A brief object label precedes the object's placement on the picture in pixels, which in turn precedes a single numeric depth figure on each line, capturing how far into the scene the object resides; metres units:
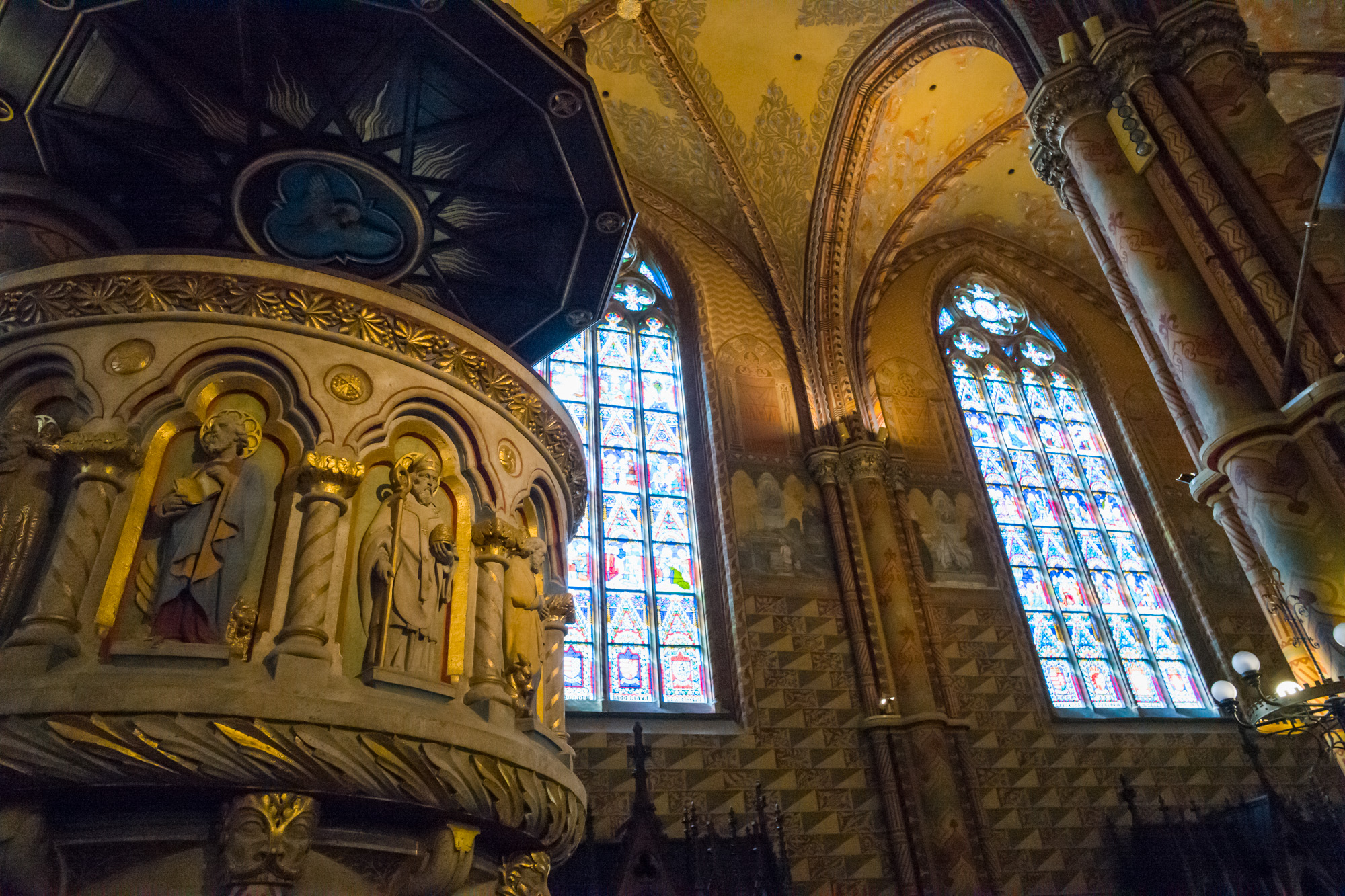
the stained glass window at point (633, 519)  9.05
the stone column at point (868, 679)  8.39
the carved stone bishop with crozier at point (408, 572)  2.87
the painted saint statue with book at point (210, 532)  2.63
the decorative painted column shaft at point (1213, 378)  4.72
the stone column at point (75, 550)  2.39
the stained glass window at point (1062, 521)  10.95
